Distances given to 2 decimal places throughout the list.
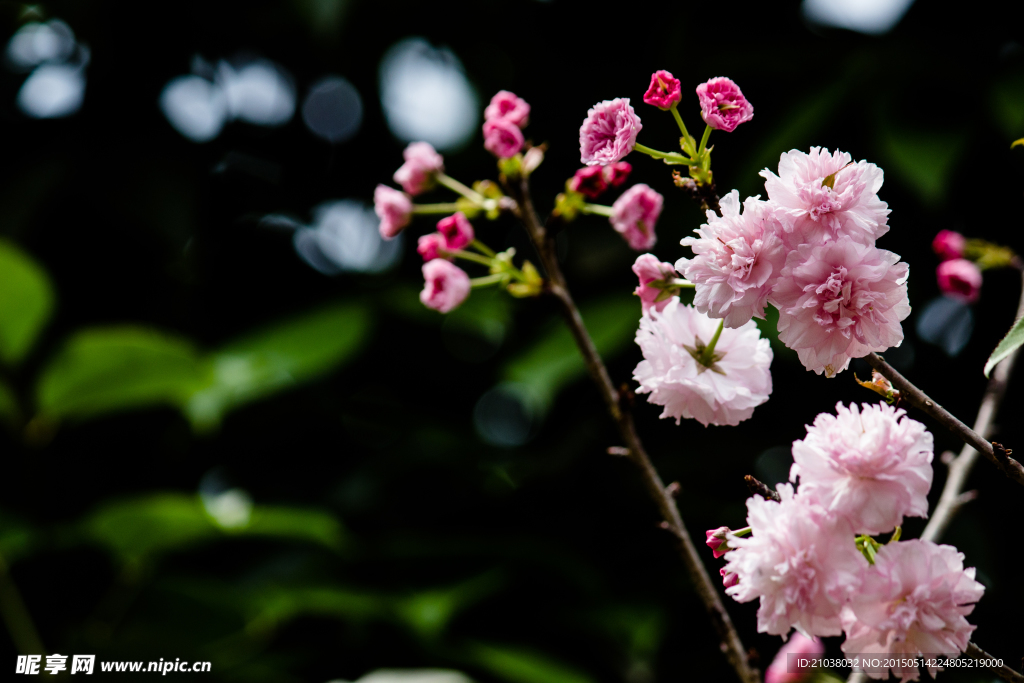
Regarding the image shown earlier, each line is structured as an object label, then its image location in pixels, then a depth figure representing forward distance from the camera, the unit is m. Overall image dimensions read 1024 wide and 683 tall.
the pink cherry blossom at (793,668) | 1.35
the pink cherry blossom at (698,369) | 1.15
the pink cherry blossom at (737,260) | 1.10
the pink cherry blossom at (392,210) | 1.28
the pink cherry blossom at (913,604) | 1.09
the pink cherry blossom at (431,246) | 1.23
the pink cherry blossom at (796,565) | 1.10
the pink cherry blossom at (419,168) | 1.28
